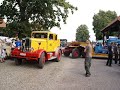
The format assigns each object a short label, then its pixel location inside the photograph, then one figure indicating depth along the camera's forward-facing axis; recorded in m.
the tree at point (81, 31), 42.20
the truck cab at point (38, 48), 5.58
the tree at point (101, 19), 27.42
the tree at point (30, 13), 8.97
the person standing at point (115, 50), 7.03
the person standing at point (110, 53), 6.33
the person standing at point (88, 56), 4.66
